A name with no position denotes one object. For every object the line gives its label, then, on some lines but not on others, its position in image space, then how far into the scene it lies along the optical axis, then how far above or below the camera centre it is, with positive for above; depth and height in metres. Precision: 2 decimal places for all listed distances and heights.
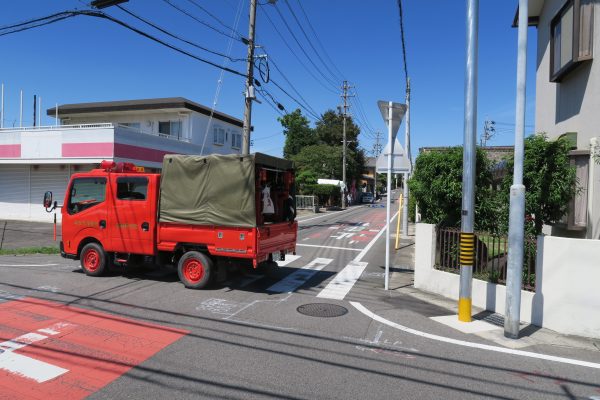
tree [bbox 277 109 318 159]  68.56 +10.53
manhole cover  6.96 -1.92
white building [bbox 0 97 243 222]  22.50 +2.86
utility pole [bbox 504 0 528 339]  5.90 -0.08
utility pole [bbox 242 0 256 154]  18.27 +4.73
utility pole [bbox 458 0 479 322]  6.71 +0.54
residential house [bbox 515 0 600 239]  8.37 +2.45
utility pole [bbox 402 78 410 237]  20.08 +0.42
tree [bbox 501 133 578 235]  7.79 +0.53
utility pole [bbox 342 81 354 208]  49.78 +9.91
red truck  8.17 -0.46
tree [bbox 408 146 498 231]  8.77 +0.30
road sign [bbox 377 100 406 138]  9.01 +1.92
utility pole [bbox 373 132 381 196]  86.59 +11.26
